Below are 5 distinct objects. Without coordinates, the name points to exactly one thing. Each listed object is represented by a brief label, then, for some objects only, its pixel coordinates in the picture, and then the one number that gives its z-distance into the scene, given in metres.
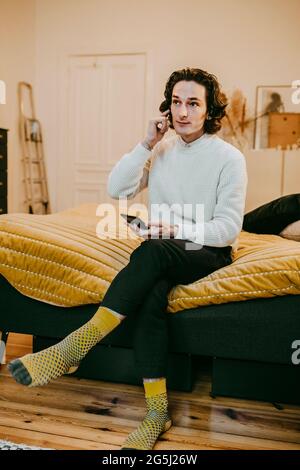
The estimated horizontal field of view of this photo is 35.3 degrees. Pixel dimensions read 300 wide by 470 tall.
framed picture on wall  4.64
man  1.44
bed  1.62
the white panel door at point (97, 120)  5.09
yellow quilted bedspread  1.62
